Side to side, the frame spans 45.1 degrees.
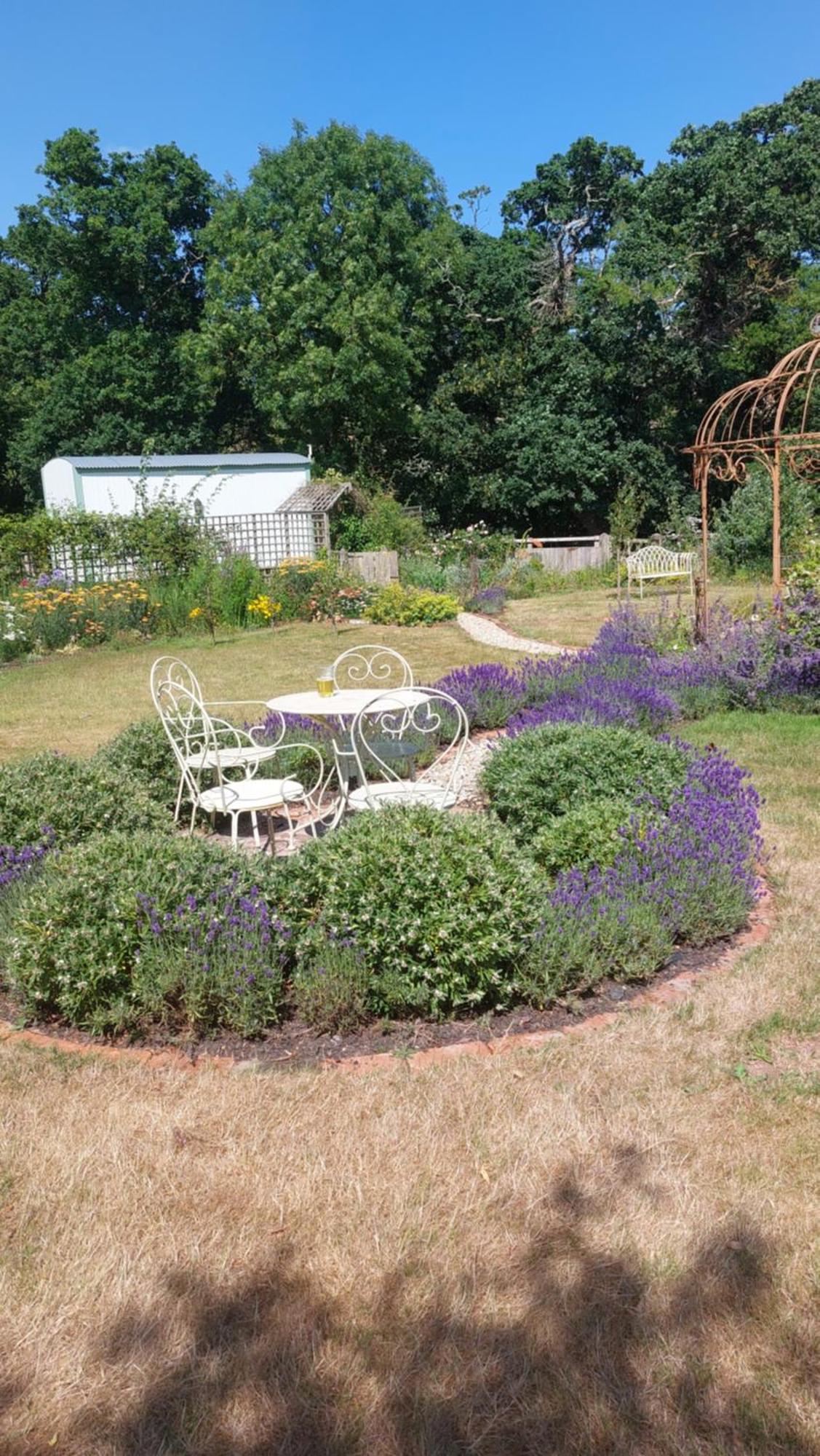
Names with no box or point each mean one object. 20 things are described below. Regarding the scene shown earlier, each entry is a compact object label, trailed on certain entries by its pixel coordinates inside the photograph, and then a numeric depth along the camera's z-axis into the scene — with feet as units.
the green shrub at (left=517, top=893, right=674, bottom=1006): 10.89
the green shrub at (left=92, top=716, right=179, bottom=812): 17.08
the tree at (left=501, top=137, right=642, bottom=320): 83.61
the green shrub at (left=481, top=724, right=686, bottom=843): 14.71
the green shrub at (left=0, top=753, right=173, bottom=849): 13.82
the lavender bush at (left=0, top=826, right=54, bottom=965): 11.95
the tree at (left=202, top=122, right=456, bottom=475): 82.43
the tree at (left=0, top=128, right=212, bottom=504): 94.43
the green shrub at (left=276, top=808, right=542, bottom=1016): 10.60
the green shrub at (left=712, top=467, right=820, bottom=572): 55.01
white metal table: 14.83
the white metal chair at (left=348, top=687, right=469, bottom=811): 14.67
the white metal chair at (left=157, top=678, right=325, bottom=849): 15.20
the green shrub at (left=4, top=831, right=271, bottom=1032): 10.53
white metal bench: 53.47
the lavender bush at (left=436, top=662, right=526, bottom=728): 22.71
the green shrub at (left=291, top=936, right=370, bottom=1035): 10.43
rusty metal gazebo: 26.81
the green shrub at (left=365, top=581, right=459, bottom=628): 47.65
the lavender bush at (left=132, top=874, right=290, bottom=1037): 10.38
